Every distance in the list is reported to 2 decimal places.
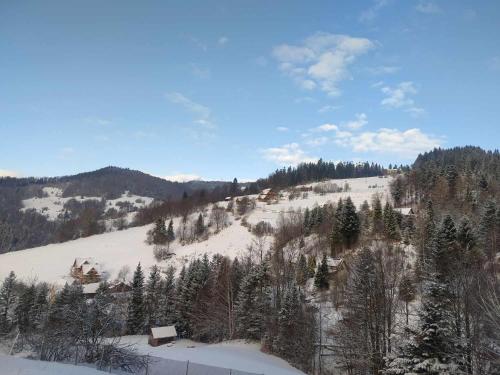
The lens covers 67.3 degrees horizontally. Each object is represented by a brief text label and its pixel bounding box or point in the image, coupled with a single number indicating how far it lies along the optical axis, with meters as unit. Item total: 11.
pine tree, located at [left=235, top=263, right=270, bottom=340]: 35.44
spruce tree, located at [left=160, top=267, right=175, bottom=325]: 46.94
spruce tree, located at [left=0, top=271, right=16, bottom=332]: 46.94
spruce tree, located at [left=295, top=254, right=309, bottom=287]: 47.08
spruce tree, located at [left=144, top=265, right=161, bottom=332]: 48.56
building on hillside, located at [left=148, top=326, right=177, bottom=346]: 41.34
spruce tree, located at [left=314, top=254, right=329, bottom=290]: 48.93
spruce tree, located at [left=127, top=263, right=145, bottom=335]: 47.53
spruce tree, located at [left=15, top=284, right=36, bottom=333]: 47.42
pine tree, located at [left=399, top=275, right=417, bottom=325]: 28.95
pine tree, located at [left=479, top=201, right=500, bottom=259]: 46.16
